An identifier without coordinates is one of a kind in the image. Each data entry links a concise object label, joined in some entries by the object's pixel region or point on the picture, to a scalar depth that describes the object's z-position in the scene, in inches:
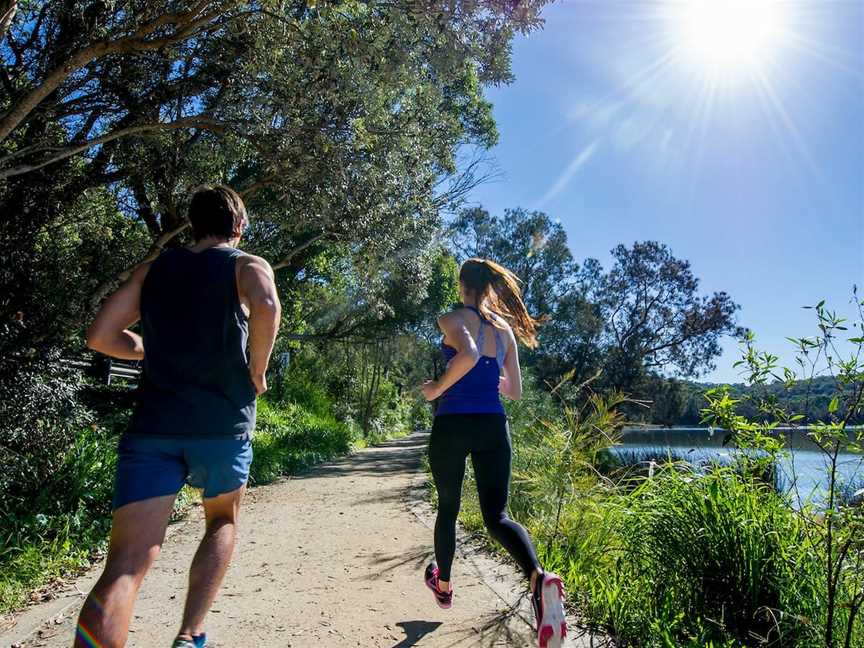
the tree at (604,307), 1259.2
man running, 79.3
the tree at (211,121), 228.7
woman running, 123.1
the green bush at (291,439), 439.8
